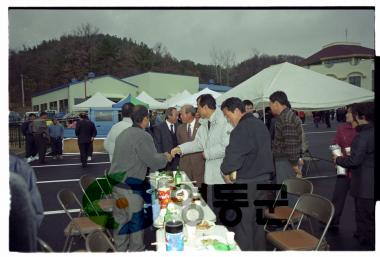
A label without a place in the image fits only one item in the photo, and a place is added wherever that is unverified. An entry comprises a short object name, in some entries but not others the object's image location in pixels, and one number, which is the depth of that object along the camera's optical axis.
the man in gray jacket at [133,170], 2.74
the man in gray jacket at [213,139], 3.38
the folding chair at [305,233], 2.60
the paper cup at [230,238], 1.99
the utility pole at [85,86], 19.70
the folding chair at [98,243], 1.95
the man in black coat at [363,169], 2.90
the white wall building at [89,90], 19.48
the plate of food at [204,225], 2.27
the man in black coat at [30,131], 6.52
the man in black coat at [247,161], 2.76
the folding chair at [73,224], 2.99
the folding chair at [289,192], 3.32
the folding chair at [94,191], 3.70
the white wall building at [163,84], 21.59
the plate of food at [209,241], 2.02
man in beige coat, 4.41
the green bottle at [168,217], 2.32
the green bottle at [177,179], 3.46
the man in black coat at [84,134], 8.52
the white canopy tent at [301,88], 4.99
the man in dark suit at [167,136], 5.22
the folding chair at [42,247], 2.08
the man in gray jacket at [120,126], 3.61
